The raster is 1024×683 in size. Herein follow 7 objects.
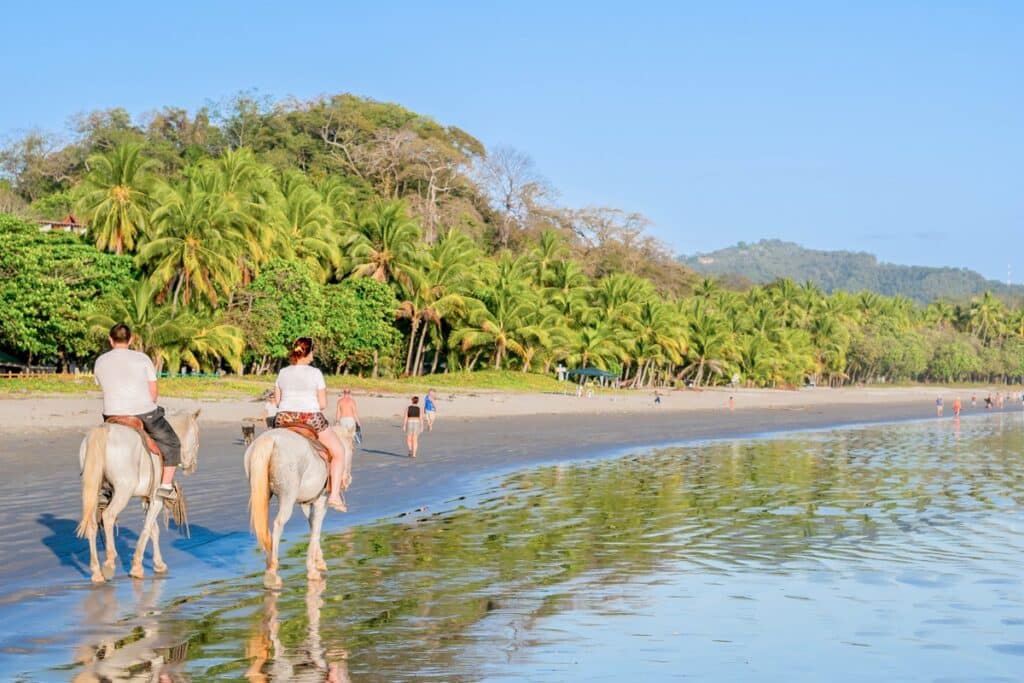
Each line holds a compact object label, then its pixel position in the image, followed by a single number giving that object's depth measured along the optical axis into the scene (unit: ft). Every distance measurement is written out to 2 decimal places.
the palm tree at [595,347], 262.47
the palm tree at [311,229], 202.69
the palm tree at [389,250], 212.64
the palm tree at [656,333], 287.63
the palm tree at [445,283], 219.34
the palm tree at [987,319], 592.60
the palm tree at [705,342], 318.65
